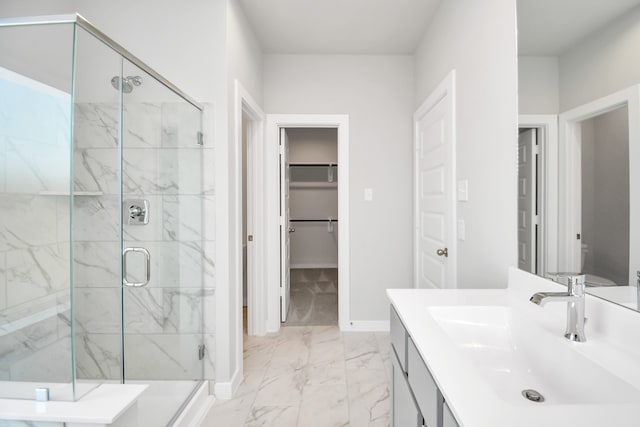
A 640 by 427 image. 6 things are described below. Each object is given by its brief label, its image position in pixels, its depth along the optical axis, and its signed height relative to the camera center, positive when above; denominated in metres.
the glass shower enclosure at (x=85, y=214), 1.24 -0.01
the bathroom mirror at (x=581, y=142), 0.89 +0.23
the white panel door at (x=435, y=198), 2.09 +0.10
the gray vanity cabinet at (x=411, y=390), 0.79 -0.54
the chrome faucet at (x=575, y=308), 0.94 -0.29
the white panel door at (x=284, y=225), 3.15 -0.13
